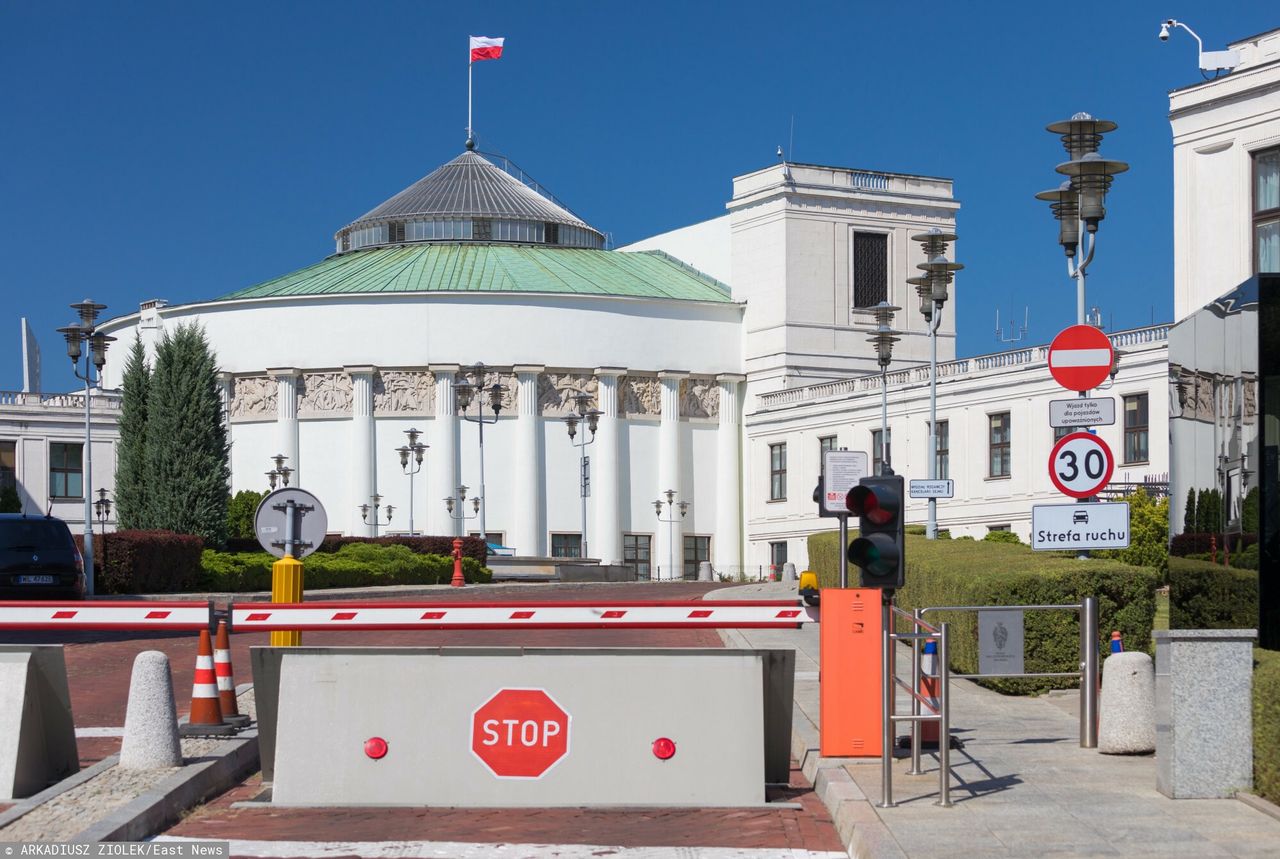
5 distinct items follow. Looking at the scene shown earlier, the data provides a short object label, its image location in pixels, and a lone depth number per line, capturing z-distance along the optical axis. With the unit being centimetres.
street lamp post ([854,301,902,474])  4869
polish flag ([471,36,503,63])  10256
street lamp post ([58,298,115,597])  4931
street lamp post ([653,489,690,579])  8631
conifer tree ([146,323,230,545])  5778
